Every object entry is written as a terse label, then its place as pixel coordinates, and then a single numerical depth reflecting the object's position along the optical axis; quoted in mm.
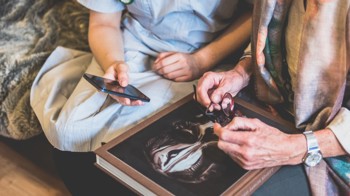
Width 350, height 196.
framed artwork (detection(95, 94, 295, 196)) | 798
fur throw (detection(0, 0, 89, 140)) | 1265
